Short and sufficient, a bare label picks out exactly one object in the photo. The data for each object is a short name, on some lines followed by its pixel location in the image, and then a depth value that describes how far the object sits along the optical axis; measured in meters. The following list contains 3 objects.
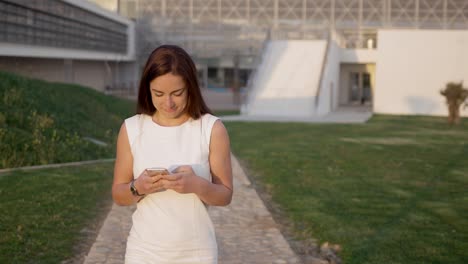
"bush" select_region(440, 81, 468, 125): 22.91
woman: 2.89
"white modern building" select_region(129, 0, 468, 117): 31.61
